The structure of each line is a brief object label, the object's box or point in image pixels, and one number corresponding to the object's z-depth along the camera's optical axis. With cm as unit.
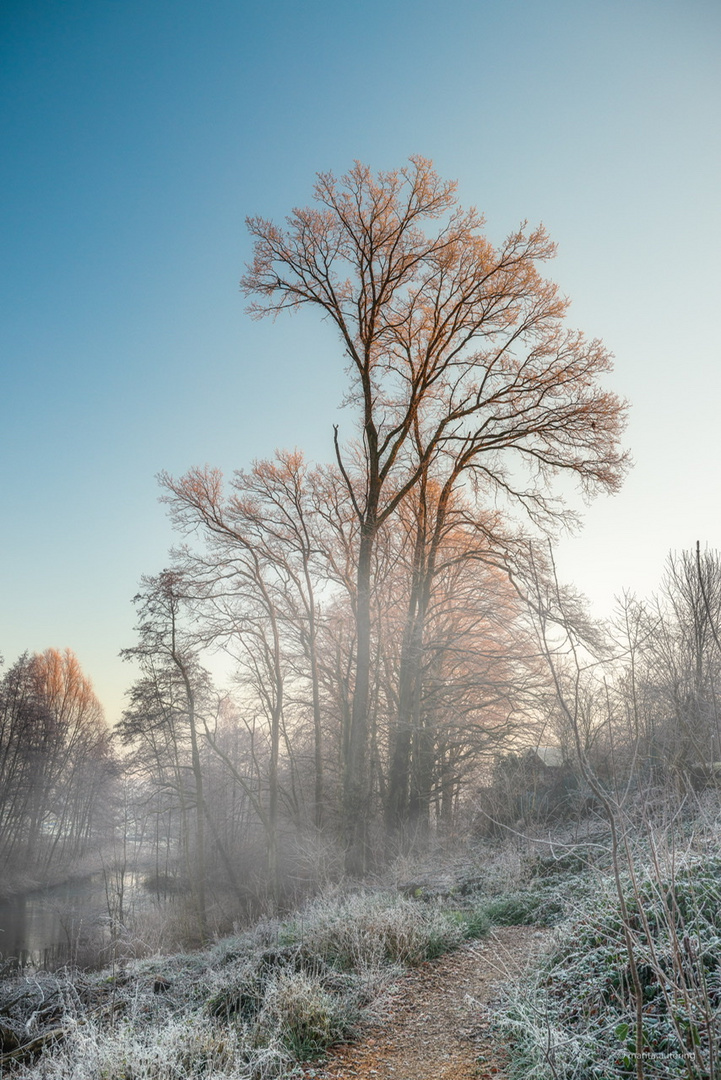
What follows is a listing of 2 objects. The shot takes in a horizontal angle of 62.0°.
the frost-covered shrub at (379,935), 564
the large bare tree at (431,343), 1214
